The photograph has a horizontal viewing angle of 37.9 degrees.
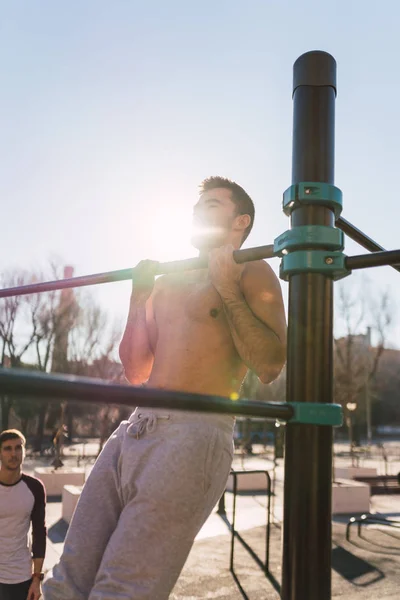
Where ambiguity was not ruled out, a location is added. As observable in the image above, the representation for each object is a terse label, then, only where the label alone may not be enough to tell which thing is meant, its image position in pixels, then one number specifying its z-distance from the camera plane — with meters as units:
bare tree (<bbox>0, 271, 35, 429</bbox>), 20.12
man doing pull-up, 1.33
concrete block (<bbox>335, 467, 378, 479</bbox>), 14.85
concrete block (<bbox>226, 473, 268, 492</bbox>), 13.30
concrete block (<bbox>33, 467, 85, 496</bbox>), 11.79
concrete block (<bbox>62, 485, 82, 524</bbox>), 8.48
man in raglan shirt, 3.65
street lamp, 21.04
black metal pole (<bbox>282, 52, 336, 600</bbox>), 1.00
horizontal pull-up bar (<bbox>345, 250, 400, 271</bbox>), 1.02
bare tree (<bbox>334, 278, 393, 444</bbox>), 29.31
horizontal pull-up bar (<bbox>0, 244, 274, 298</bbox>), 1.24
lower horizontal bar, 0.69
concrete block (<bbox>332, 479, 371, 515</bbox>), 10.33
